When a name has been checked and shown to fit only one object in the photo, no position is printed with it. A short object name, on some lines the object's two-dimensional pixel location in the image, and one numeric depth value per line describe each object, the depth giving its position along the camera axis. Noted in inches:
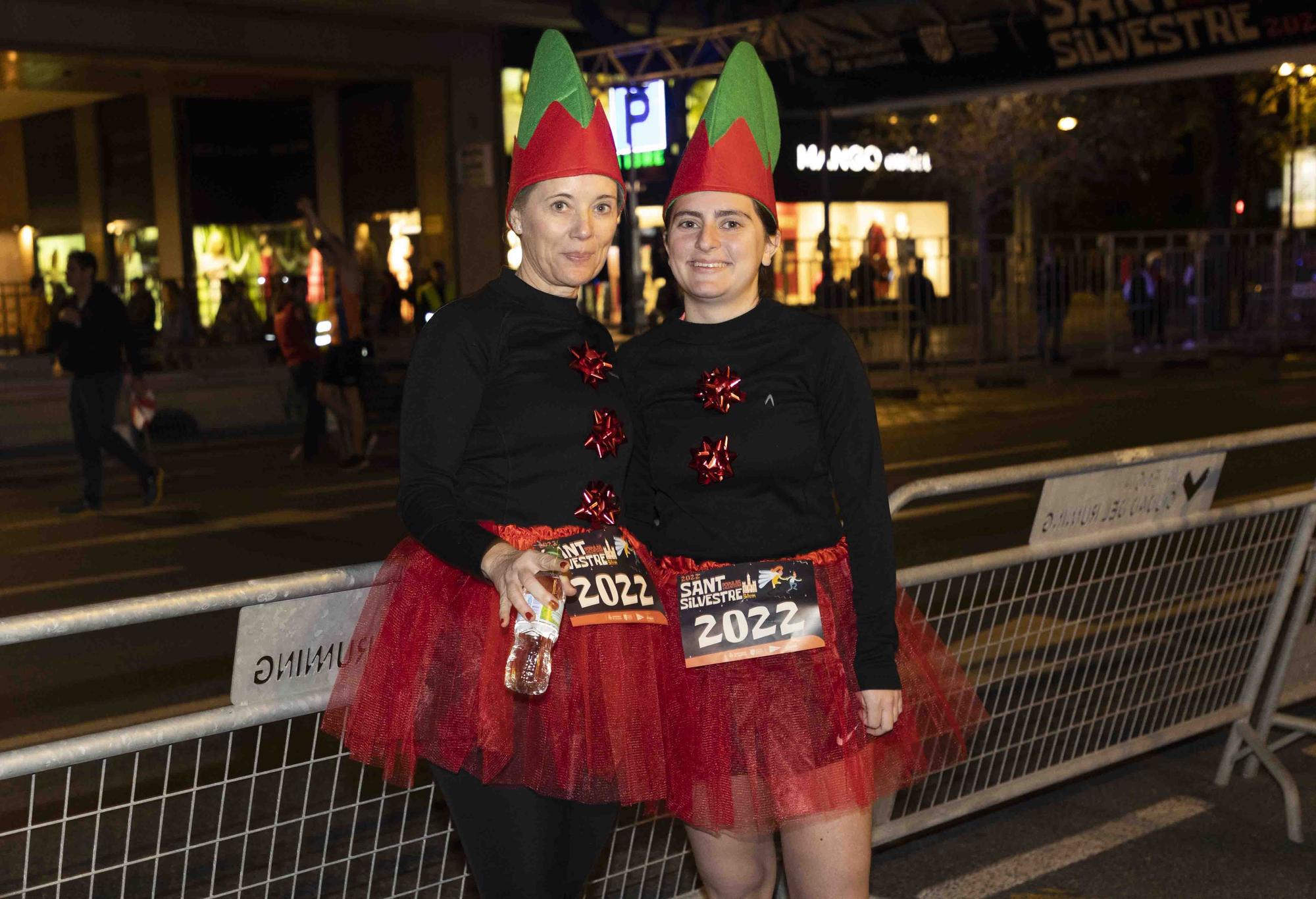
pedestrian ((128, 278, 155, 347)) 855.7
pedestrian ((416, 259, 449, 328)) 891.4
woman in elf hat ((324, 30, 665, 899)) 98.8
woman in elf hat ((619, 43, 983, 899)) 108.3
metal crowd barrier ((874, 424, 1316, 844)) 160.6
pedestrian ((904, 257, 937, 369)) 838.5
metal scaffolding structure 781.9
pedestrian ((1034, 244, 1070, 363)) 909.8
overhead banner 596.7
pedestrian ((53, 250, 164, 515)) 456.8
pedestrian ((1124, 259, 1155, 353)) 927.7
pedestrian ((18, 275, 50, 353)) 790.5
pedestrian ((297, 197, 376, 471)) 493.4
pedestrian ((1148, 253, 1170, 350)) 944.9
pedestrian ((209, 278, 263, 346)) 863.1
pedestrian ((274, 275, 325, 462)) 559.5
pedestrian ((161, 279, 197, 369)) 838.5
